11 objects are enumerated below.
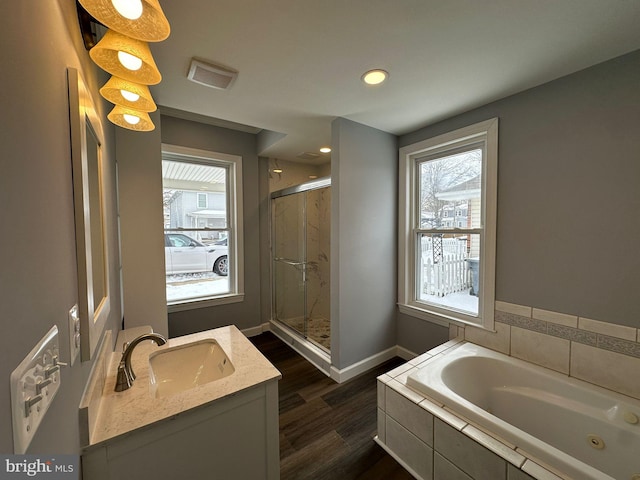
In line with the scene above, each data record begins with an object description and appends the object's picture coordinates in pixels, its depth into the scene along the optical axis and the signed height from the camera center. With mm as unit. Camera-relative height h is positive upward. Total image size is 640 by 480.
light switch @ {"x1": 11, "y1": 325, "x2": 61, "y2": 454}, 394 -278
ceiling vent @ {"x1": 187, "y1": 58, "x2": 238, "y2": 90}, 1544 +1008
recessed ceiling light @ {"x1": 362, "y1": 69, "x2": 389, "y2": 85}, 1616 +1013
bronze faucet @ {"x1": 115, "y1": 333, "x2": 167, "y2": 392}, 1102 -600
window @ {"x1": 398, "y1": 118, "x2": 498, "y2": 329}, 2076 +28
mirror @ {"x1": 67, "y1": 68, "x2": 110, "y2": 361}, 720 +90
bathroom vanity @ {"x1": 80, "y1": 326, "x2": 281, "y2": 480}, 865 -748
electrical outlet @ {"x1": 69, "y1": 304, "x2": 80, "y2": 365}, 676 -282
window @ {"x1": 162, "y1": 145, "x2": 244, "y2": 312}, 2828 +49
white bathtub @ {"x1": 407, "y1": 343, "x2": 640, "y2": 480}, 1266 -1077
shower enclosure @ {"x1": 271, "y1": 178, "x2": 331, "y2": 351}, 3148 -398
